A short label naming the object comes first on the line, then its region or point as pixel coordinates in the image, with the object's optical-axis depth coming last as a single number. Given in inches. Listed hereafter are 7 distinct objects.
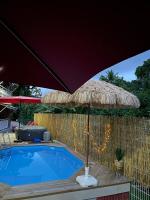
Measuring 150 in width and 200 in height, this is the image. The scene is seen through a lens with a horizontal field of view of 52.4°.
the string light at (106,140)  211.3
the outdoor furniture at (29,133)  360.4
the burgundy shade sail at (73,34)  32.6
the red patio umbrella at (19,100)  328.0
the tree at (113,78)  342.8
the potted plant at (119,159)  187.4
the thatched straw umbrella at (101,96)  177.8
